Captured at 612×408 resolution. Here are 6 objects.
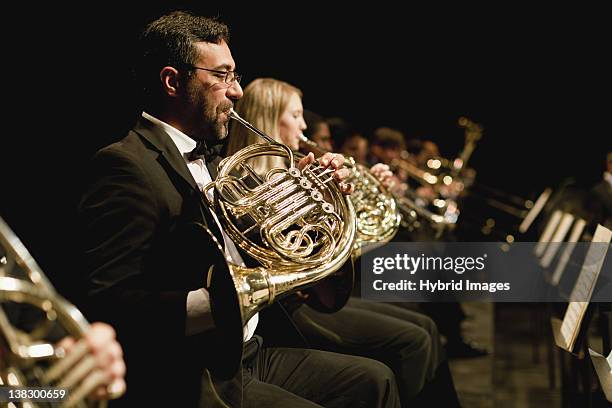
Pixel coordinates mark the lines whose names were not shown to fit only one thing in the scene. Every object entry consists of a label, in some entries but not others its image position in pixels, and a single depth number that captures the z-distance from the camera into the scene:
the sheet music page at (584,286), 2.02
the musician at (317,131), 3.39
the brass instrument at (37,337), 0.88
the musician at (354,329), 2.47
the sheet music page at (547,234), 3.53
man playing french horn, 1.48
